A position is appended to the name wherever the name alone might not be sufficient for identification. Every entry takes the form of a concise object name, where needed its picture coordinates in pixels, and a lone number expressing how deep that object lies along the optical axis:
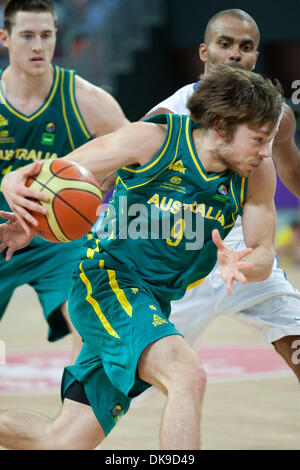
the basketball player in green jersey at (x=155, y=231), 7.67
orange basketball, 7.37
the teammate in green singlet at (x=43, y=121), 11.39
